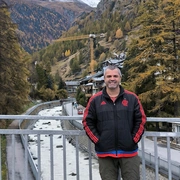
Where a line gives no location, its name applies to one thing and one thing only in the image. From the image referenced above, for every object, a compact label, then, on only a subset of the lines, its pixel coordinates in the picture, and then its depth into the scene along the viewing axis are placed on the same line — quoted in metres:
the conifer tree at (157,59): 18.12
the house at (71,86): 102.44
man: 3.17
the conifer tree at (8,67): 18.67
